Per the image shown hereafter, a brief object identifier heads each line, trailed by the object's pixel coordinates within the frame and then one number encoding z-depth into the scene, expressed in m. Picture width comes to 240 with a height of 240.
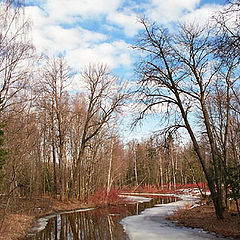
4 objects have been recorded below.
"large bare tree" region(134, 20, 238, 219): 12.49
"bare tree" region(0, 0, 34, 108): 8.71
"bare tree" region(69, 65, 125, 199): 23.48
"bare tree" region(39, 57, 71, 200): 23.64
